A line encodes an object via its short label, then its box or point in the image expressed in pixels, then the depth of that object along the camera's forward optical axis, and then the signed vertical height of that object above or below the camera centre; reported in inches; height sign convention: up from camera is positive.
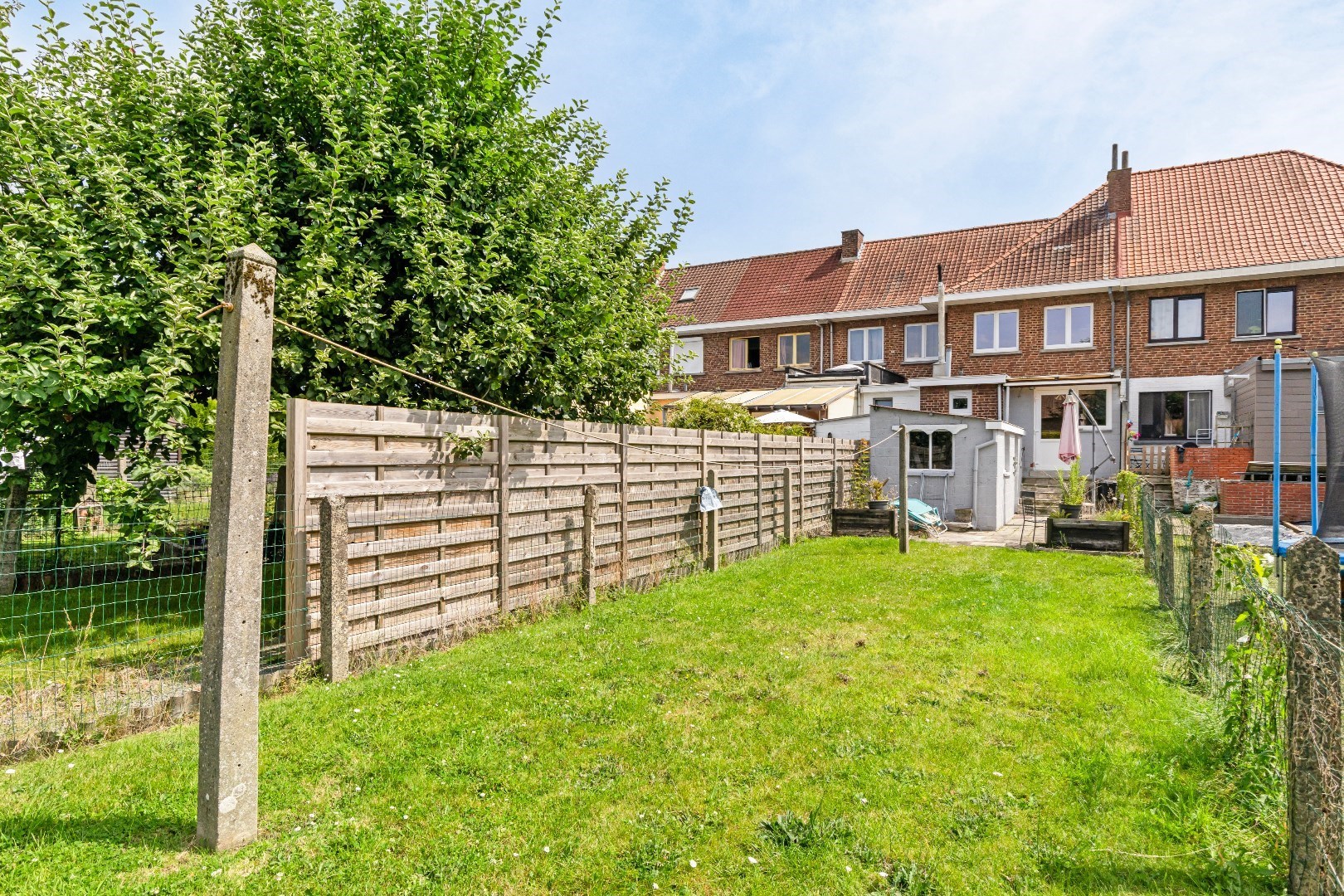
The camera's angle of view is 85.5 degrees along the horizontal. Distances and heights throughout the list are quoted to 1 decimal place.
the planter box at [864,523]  631.8 -63.0
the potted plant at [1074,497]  592.1 -38.5
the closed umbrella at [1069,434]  716.7 +17.2
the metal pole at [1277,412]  324.2 +17.5
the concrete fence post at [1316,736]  110.7 -43.9
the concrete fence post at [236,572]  134.9 -23.3
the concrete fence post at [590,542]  343.9 -43.6
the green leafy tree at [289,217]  259.9 +94.4
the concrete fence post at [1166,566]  324.5 -54.0
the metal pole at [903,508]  525.9 -41.5
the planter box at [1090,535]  533.3 -62.8
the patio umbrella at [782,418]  796.0 +35.9
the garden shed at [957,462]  728.3 -11.9
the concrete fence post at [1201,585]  239.9 -46.4
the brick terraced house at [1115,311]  882.1 +191.5
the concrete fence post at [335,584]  219.5 -41.1
